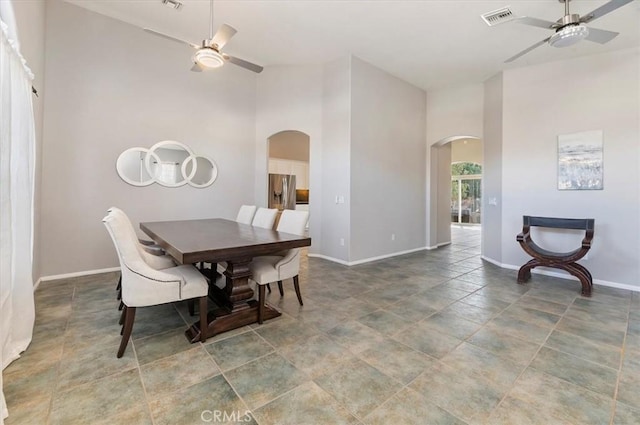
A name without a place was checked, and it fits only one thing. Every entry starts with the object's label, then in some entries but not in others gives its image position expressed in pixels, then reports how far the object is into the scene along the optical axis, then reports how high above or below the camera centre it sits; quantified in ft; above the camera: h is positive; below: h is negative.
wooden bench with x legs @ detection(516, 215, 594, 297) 11.42 -1.90
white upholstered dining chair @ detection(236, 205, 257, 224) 12.98 -0.25
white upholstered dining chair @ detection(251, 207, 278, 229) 11.30 -0.38
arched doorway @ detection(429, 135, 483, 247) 21.03 +2.33
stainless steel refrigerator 26.45 +1.77
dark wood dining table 6.81 -1.10
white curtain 5.53 +0.28
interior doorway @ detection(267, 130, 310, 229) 27.12 +4.74
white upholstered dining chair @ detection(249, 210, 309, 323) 8.36 -1.79
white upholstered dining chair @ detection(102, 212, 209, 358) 6.43 -1.76
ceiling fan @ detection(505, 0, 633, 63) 8.67 +5.75
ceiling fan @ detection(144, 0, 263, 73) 8.86 +5.31
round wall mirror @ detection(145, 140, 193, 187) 14.48 +2.51
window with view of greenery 37.65 +2.43
